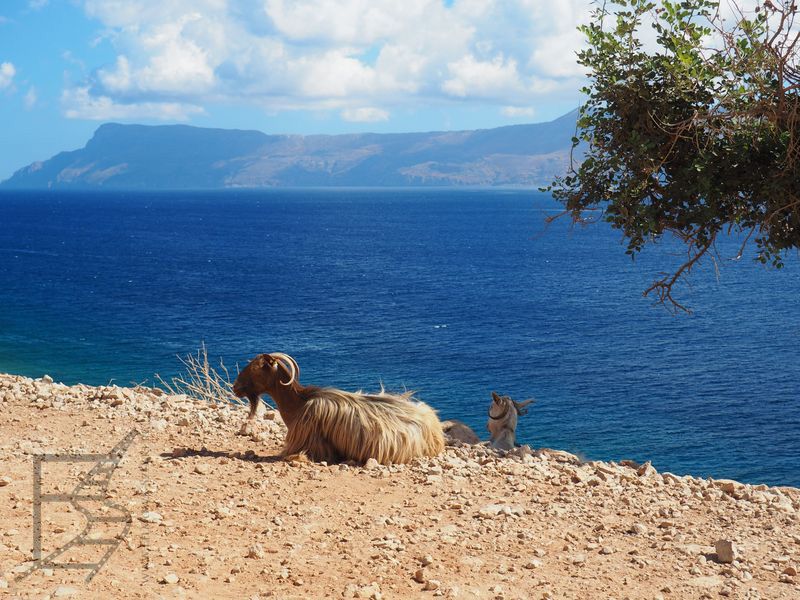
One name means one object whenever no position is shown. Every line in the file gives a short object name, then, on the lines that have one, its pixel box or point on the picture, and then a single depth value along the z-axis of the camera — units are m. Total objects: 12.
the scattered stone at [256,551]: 8.02
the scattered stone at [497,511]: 9.44
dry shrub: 17.25
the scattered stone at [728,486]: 11.14
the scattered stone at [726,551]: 8.26
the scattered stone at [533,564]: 8.05
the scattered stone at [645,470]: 12.08
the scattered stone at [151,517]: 8.77
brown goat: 11.41
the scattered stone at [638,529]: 9.12
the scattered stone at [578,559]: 8.19
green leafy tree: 9.23
